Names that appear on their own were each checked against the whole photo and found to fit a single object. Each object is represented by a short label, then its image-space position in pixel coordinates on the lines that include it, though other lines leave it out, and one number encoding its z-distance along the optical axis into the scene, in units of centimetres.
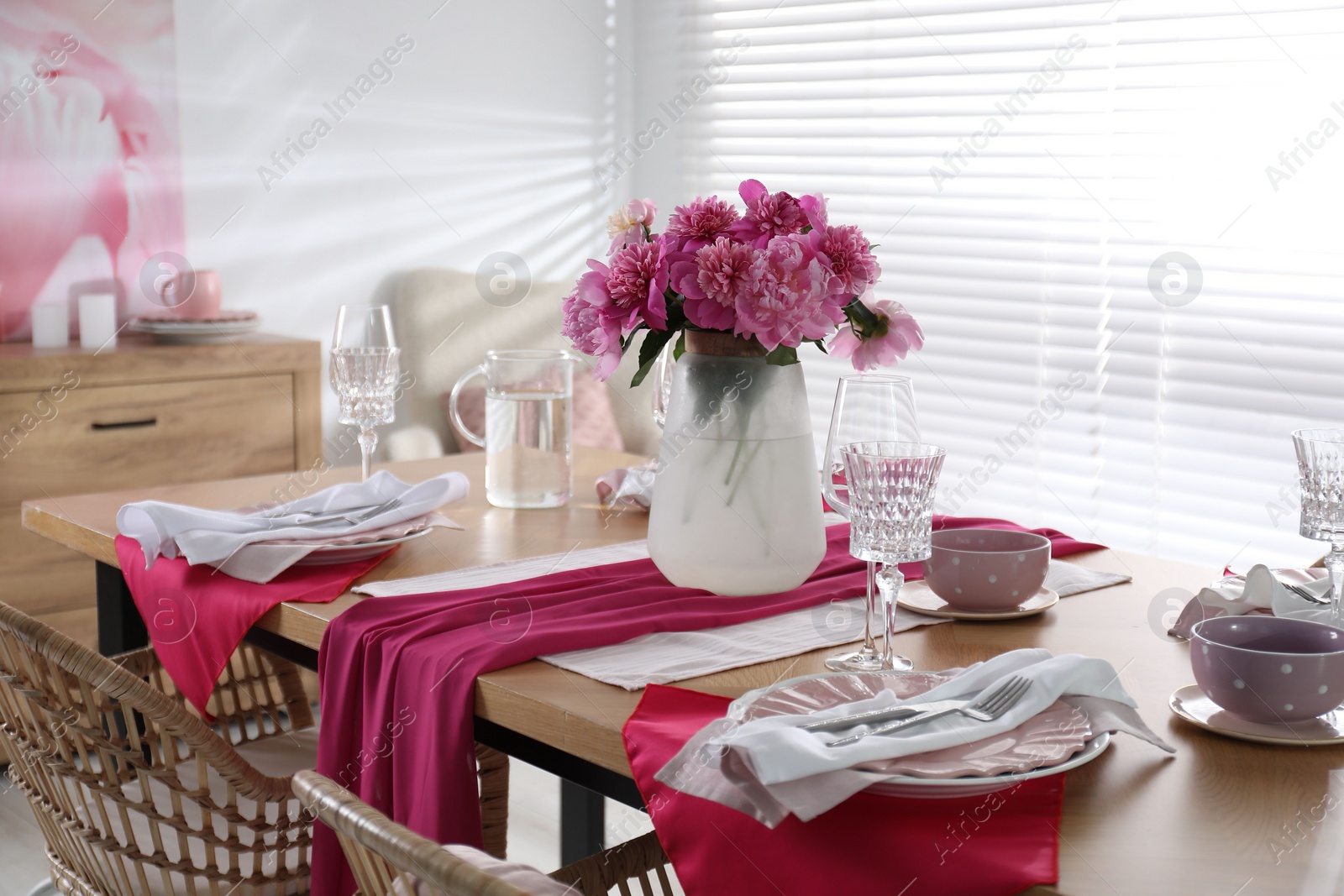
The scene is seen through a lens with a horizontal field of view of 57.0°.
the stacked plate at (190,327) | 306
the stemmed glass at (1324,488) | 116
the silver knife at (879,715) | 91
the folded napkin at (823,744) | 84
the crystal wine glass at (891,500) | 113
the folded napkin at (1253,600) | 123
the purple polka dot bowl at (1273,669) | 99
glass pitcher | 180
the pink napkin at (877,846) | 81
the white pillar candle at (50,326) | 297
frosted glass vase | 127
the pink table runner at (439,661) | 114
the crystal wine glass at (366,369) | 182
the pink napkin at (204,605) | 141
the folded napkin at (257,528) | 149
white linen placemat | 116
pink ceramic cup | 327
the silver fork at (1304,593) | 125
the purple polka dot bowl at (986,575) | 132
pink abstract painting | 305
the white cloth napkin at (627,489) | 182
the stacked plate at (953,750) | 85
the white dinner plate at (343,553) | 151
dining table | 81
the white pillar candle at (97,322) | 306
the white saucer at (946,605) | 133
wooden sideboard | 275
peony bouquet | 117
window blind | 295
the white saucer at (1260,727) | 99
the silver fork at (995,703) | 94
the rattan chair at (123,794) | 120
